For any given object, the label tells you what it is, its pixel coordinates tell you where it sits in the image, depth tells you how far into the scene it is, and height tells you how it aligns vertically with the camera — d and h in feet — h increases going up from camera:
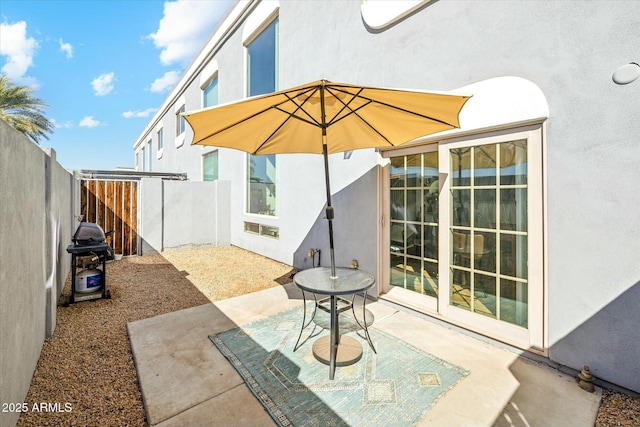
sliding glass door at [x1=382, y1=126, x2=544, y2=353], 9.83 -0.76
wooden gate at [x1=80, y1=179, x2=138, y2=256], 25.71 +0.45
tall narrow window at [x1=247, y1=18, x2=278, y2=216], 24.98 +11.34
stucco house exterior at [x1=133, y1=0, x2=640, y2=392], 8.13 +1.35
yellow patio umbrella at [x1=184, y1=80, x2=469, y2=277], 8.77 +3.44
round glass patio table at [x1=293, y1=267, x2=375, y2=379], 8.74 -2.34
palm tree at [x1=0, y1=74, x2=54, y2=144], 35.86 +13.51
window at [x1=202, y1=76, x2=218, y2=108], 36.32 +15.86
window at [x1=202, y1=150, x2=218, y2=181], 36.94 +6.28
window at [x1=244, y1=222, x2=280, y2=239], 25.05 -1.55
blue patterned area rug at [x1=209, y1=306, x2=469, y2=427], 7.25 -4.98
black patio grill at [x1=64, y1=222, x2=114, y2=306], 14.65 -1.84
